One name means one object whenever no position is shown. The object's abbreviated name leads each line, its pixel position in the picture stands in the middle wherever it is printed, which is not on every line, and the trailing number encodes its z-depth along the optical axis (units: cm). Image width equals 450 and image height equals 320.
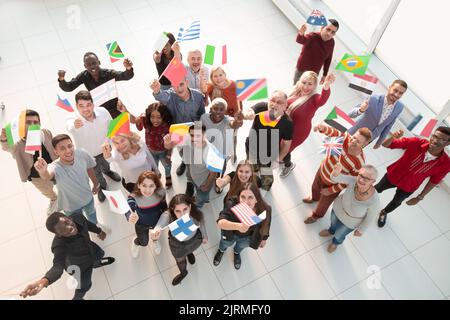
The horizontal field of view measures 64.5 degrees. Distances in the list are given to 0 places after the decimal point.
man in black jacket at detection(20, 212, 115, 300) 288
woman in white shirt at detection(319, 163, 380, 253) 300
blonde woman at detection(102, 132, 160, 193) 325
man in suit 356
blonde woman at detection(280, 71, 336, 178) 358
